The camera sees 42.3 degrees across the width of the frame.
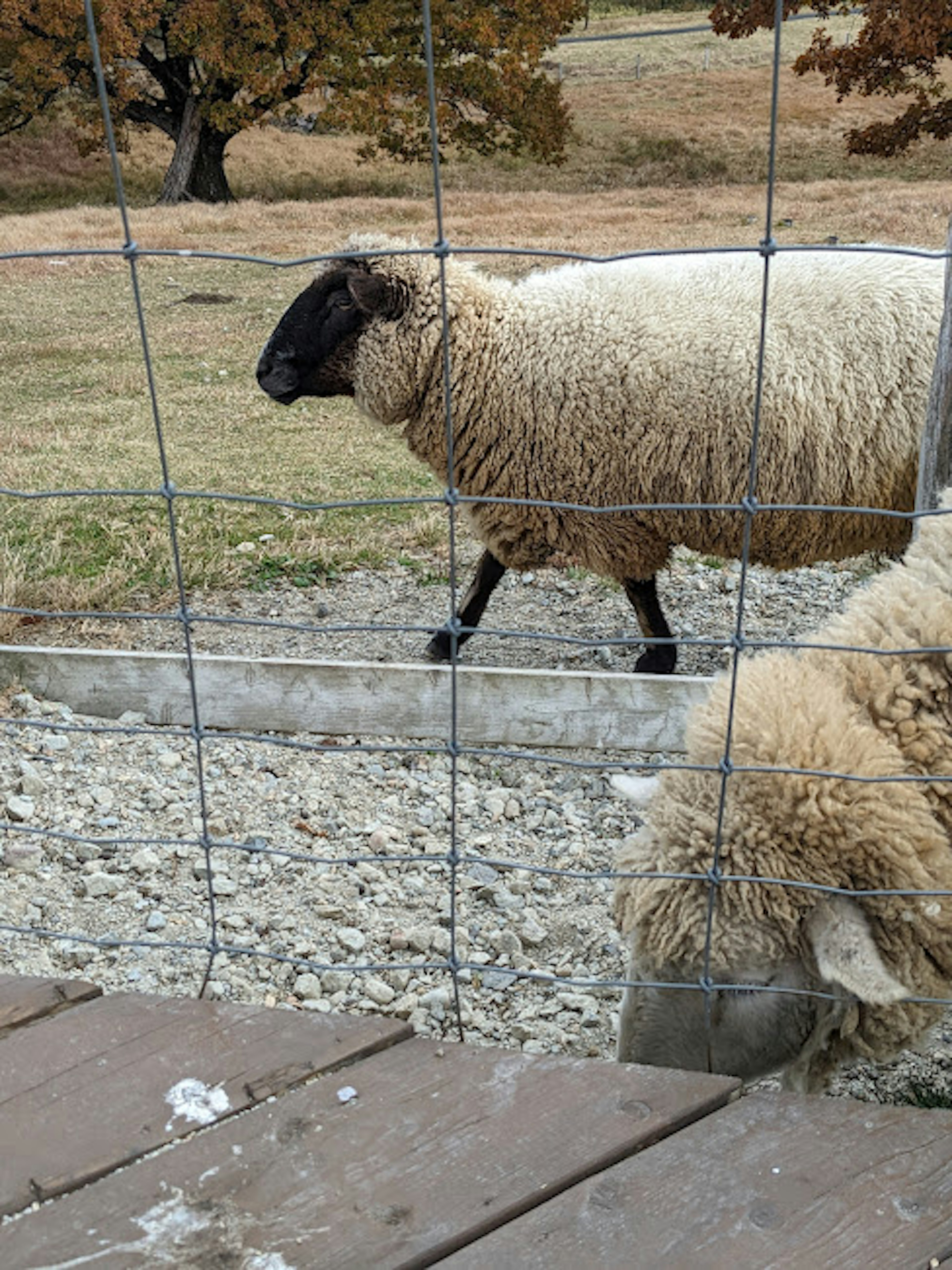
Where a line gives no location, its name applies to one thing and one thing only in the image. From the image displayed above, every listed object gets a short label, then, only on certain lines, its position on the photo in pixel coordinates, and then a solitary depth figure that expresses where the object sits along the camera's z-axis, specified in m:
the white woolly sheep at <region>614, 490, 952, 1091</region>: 2.29
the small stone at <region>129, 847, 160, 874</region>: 3.69
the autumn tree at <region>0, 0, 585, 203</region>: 23.61
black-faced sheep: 4.71
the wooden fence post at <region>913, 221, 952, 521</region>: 3.60
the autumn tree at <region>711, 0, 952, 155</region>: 18.27
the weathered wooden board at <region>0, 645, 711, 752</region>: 4.24
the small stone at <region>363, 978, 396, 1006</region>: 3.22
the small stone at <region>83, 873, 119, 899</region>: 3.56
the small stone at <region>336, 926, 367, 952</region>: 3.39
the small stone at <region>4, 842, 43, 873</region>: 3.65
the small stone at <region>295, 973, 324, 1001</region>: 3.24
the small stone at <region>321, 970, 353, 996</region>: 3.28
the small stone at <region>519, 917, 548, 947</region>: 3.44
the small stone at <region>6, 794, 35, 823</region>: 3.87
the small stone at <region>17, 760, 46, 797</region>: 3.99
